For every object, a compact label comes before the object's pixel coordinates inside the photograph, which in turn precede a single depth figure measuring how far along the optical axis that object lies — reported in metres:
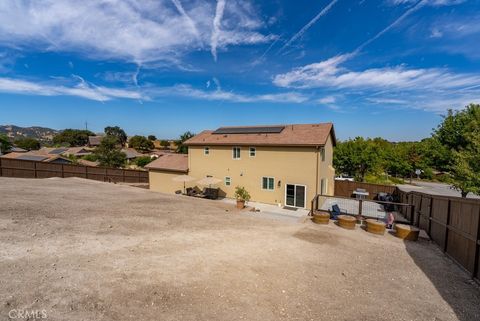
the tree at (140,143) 83.12
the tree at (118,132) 102.19
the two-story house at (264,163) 17.30
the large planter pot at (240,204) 15.05
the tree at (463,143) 13.85
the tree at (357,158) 29.17
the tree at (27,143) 77.50
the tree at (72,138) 90.38
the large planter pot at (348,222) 10.30
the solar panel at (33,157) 34.09
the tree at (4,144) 54.21
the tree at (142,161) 49.94
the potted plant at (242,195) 16.72
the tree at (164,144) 94.88
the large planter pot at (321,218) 10.91
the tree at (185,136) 58.19
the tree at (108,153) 36.06
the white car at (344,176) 33.07
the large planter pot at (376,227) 9.74
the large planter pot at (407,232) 9.12
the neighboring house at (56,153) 34.93
